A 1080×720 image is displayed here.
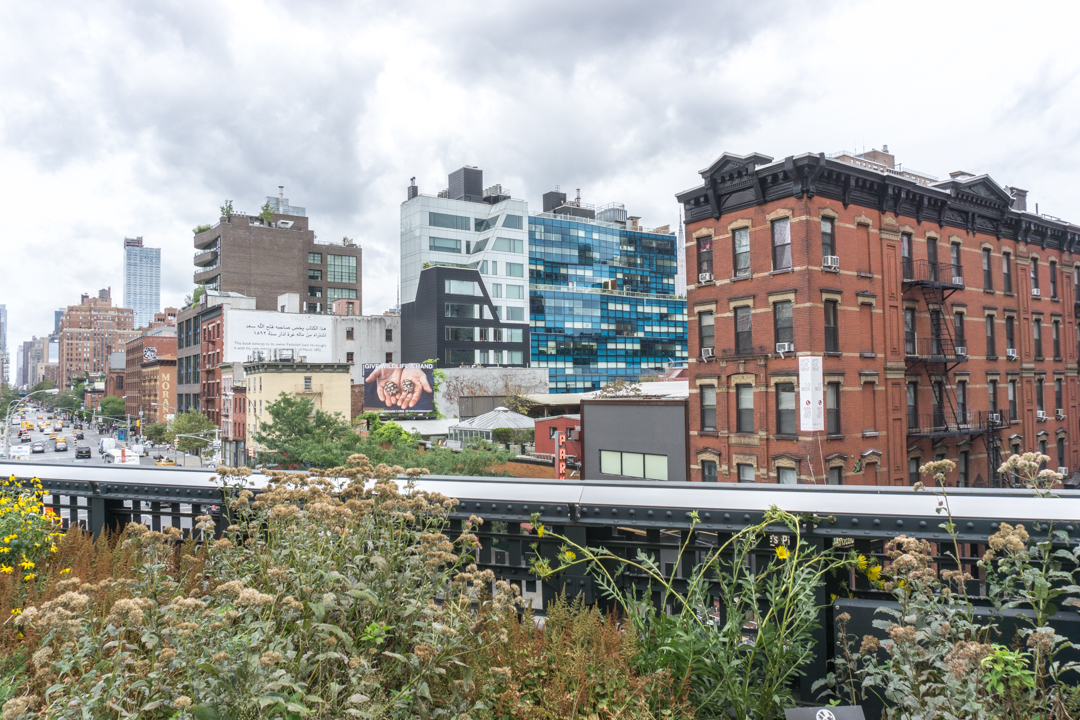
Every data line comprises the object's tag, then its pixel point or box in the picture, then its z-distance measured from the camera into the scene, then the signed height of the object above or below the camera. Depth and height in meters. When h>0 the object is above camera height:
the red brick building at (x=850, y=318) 26.88 +3.64
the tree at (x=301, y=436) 39.41 -1.94
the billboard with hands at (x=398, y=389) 71.44 +1.74
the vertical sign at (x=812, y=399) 25.81 +0.01
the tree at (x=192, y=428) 67.31 -2.23
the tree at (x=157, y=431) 81.64 -2.98
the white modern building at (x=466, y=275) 85.12 +17.50
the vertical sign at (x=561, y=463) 37.59 -3.49
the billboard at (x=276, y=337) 73.06 +8.09
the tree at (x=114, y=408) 122.43 +0.09
